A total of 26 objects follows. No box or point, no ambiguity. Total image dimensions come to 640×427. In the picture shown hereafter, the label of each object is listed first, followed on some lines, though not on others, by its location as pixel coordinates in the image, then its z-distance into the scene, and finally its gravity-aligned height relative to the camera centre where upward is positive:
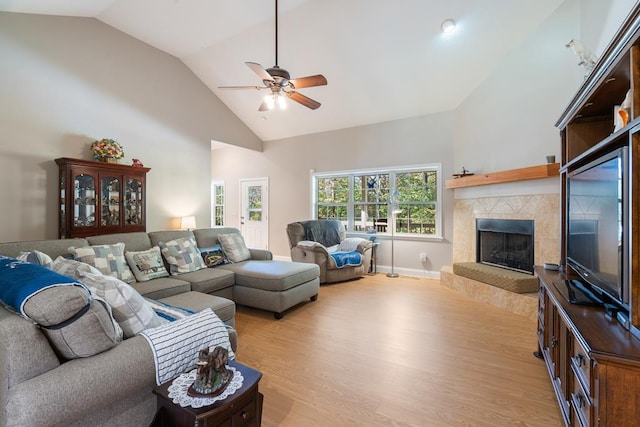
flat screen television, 1.27 -0.06
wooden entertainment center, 1.03 -0.49
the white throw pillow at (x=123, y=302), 1.45 -0.47
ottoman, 3.17 -0.83
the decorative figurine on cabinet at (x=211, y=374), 1.18 -0.69
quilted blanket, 1.35 -0.65
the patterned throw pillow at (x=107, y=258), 2.60 -0.44
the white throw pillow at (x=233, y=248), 3.90 -0.49
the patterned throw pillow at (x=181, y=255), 3.23 -0.51
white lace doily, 1.12 -0.73
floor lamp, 5.23 -0.30
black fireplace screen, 3.77 -0.42
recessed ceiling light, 3.53 +2.30
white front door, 6.95 +0.00
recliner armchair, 4.72 -0.59
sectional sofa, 1.01 -0.65
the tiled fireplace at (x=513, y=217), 3.48 -0.05
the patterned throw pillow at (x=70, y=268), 1.63 -0.34
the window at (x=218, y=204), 7.72 +0.20
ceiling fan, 2.87 +1.35
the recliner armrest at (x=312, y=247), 4.66 -0.56
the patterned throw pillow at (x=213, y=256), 3.62 -0.57
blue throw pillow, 1.09 -0.28
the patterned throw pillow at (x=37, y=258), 1.96 -0.33
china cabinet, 3.68 +0.19
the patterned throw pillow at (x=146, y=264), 2.91 -0.55
